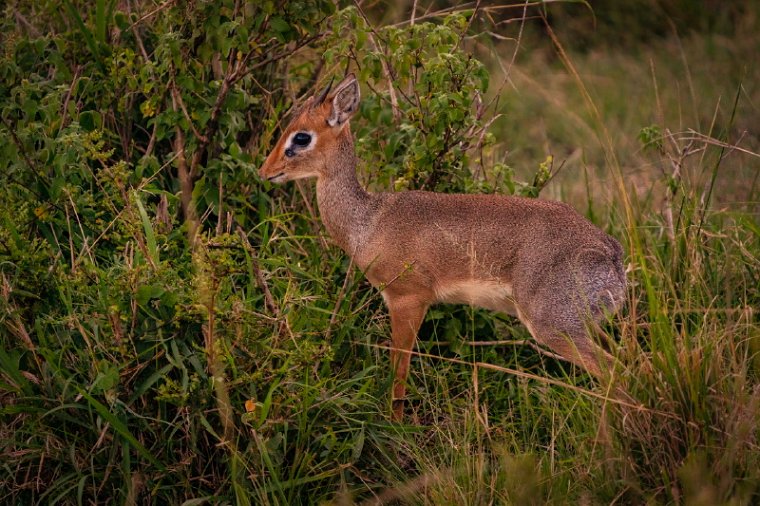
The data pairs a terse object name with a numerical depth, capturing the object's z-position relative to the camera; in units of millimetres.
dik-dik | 8953
